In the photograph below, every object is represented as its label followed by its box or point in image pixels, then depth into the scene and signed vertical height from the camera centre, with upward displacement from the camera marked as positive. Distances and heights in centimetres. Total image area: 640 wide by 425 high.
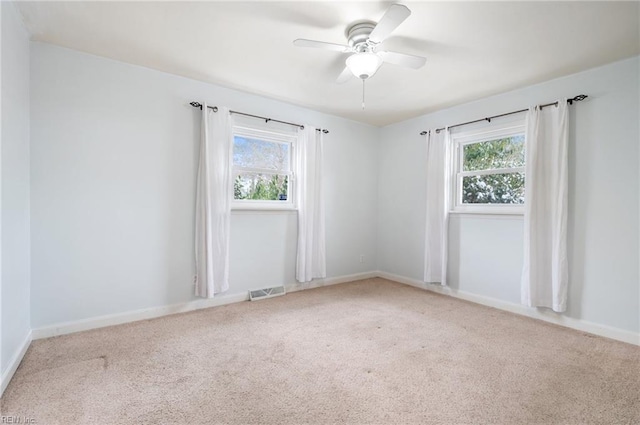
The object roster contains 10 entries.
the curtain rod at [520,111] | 281 +107
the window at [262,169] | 360 +50
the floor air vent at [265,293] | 361 -102
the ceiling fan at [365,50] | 206 +115
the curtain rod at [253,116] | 317 +109
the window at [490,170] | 337 +48
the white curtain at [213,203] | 316 +6
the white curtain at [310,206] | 396 +5
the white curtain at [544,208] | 287 +4
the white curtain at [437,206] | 387 +6
